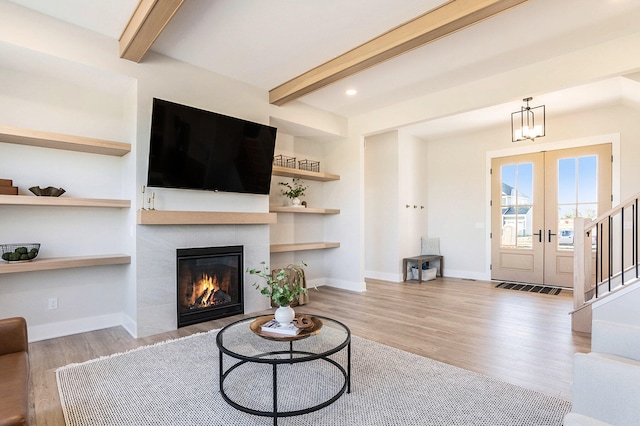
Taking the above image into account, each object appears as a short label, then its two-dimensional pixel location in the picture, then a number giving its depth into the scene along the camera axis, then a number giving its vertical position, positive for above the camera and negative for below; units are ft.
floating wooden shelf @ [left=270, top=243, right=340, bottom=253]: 16.47 -1.65
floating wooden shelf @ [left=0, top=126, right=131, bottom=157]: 9.75 +2.22
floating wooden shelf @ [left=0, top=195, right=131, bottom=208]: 9.67 +0.36
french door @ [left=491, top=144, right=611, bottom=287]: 18.45 +0.65
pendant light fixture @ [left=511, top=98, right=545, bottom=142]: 16.21 +5.36
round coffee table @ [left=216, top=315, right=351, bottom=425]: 6.89 -3.98
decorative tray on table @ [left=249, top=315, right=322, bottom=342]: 7.18 -2.60
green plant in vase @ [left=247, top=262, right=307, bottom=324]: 7.72 -1.92
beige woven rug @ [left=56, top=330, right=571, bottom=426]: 6.63 -4.00
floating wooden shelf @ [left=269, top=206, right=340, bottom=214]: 16.38 +0.27
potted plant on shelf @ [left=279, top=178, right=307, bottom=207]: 17.90 +1.35
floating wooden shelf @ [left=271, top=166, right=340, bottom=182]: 16.58 +2.15
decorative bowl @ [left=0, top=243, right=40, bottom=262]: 9.86 -1.18
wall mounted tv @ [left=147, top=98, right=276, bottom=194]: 11.33 +2.38
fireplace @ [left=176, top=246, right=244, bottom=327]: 12.46 -2.70
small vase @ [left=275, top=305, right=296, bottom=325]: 7.73 -2.31
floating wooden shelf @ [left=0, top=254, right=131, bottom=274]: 9.59 -1.54
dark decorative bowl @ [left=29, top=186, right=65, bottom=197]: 10.45 +0.69
